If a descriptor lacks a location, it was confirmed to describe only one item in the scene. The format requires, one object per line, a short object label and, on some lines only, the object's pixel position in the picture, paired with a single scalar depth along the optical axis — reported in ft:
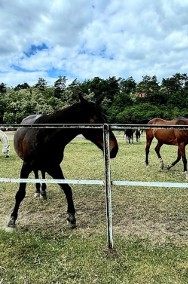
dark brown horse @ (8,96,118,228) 12.62
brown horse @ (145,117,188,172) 28.40
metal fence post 10.83
